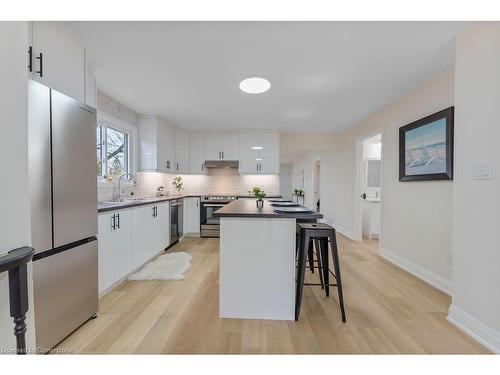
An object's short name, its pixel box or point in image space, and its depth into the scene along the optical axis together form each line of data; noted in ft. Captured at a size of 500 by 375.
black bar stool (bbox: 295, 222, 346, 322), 6.25
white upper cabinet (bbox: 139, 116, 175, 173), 13.75
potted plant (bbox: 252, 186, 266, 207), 7.98
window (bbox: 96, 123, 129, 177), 10.84
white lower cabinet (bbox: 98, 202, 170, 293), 7.40
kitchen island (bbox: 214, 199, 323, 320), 6.32
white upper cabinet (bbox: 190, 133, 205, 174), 17.40
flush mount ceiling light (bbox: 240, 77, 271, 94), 8.81
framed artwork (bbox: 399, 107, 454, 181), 8.03
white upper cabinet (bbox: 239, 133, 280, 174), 17.12
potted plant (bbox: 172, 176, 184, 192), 17.25
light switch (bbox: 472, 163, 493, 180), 5.35
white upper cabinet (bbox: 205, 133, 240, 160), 17.24
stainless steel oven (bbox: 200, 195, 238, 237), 15.74
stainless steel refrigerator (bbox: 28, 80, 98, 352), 4.66
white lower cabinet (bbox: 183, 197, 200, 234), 15.98
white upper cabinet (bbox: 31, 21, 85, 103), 5.17
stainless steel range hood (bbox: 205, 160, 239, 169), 17.26
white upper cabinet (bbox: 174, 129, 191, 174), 16.85
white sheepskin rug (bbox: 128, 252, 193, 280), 9.12
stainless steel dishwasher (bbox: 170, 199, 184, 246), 13.55
